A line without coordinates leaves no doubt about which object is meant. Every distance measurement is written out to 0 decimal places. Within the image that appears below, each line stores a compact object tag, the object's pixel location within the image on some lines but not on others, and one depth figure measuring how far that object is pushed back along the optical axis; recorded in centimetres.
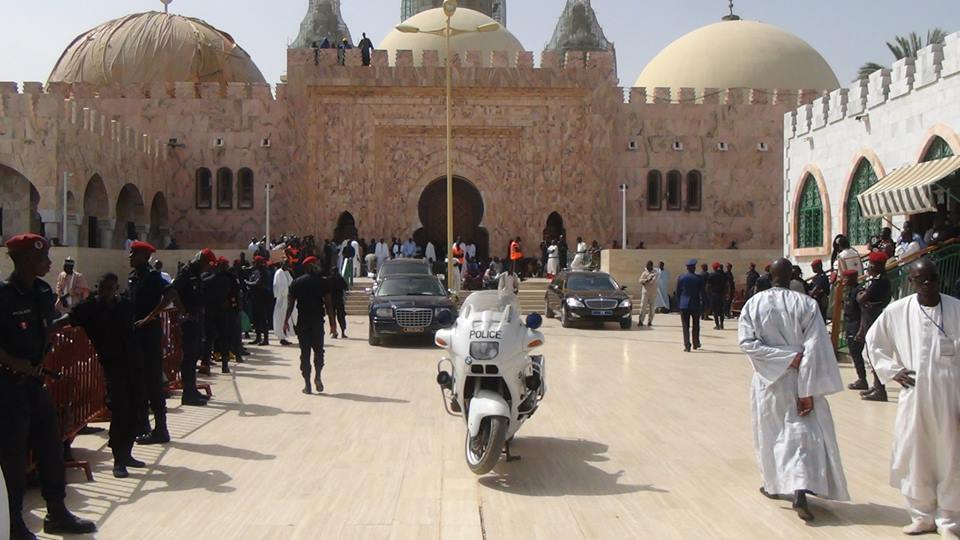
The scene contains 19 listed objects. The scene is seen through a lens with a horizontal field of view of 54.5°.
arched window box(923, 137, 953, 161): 1603
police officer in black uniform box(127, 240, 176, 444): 792
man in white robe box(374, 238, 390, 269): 3075
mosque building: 3266
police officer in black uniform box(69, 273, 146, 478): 706
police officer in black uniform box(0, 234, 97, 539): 534
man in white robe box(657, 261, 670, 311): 2385
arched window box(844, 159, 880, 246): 1925
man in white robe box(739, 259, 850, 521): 585
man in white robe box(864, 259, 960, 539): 545
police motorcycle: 682
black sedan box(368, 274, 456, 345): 1698
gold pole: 2409
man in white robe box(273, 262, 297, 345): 1755
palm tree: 3703
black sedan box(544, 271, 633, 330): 2072
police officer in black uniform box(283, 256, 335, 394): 1106
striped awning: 1463
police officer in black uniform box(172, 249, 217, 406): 1003
